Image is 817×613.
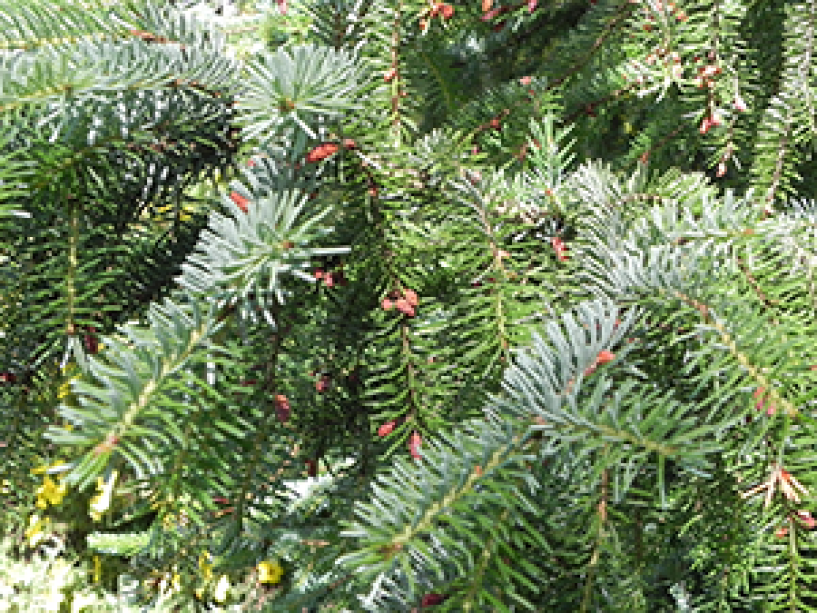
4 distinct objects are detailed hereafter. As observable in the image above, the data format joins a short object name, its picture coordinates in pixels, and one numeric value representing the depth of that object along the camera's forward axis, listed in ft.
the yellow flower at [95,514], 7.17
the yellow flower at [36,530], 7.29
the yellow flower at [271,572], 7.38
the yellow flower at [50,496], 5.72
